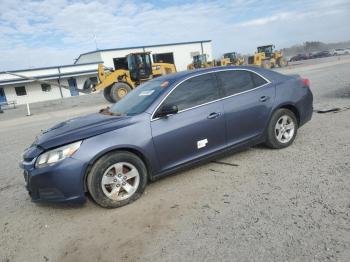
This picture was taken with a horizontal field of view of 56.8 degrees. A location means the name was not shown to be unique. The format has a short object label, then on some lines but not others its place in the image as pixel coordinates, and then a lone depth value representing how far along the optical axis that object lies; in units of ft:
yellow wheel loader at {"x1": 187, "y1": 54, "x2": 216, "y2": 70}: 128.06
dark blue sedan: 12.68
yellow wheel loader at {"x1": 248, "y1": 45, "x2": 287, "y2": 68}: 123.33
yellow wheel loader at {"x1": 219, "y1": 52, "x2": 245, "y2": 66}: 127.19
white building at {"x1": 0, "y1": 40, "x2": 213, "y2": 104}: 130.41
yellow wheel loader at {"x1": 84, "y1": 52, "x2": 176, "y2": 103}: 63.05
